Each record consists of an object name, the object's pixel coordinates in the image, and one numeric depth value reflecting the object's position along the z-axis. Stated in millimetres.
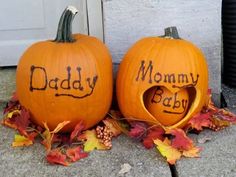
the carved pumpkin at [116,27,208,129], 1625
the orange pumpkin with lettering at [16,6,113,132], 1588
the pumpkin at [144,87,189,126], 1673
